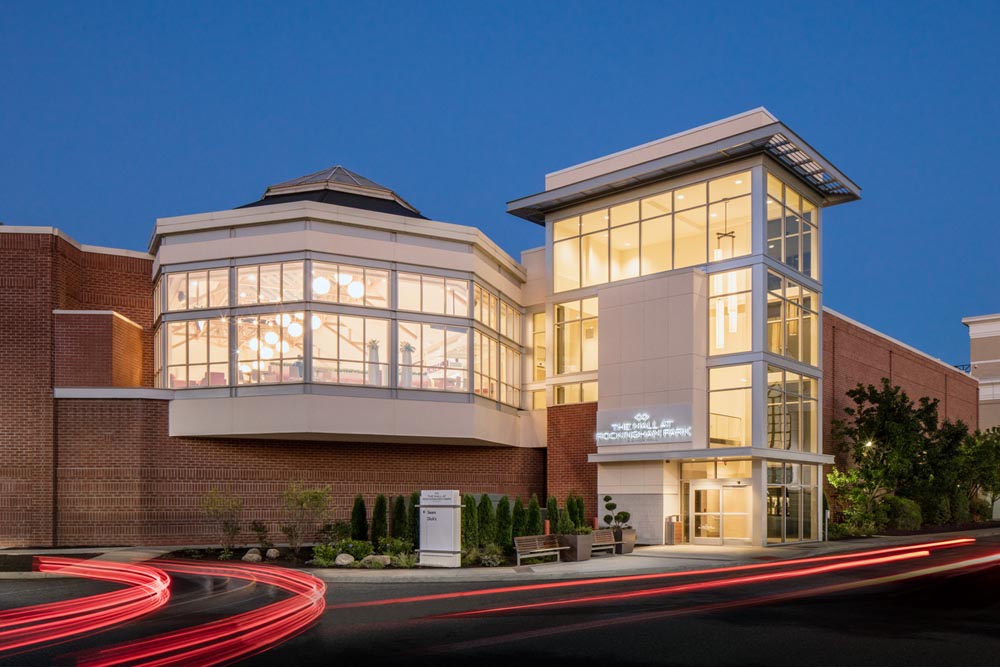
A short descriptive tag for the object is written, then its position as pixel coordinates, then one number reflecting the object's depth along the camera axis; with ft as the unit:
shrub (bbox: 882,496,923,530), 133.90
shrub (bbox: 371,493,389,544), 91.76
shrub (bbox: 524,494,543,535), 90.57
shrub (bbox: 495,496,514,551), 88.28
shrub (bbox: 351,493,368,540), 94.63
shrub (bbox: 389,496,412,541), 90.84
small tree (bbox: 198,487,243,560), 93.25
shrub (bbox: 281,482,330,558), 87.81
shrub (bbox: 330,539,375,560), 81.41
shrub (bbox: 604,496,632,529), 109.29
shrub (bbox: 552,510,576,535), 89.71
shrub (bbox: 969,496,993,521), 173.37
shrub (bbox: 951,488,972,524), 159.12
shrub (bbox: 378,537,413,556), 83.82
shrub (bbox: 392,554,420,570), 78.89
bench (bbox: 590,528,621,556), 93.56
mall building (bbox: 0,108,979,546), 106.01
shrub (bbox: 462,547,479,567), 81.45
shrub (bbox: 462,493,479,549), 83.92
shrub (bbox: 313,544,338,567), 78.48
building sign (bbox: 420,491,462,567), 79.51
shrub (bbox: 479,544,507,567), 81.10
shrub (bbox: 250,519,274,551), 93.04
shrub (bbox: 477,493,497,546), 86.53
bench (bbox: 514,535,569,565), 81.20
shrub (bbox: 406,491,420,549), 89.20
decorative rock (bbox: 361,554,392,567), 78.28
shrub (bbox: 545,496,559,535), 92.11
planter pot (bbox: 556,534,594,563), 86.99
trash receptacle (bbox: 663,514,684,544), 111.24
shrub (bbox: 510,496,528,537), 90.17
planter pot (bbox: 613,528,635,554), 97.92
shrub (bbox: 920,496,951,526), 147.64
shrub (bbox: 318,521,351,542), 93.04
